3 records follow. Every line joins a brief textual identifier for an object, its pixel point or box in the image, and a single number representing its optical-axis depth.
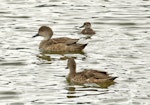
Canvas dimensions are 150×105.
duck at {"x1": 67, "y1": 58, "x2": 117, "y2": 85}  18.58
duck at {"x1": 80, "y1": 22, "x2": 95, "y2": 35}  25.09
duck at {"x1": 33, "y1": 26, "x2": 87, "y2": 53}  23.18
